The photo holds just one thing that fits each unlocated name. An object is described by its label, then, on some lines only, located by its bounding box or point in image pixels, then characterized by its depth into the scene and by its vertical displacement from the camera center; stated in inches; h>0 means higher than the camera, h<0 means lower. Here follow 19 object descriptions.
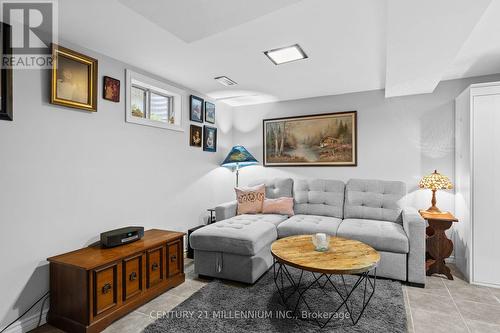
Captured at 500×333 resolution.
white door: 100.6 -9.4
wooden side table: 108.5 -34.5
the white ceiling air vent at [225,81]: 126.1 +43.1
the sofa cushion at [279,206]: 139.6 -23.0
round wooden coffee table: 69.2 -27.4
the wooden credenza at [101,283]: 71.4 -36.8
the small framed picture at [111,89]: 97.9 +29.6
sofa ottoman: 98.3 -34.4
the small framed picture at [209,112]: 156.4 +32.8
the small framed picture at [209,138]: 154.6 +16.4
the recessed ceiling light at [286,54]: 93.7 +42.9
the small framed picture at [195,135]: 143.0 +17.0
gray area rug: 73.2 -46.8
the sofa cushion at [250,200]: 140.0 -19.5
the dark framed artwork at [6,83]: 70.3 +22.8
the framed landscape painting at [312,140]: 149.8 +15.8
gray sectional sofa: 99.5 -27.4
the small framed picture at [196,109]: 142.7 +32.1
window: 111.6 +31.0
